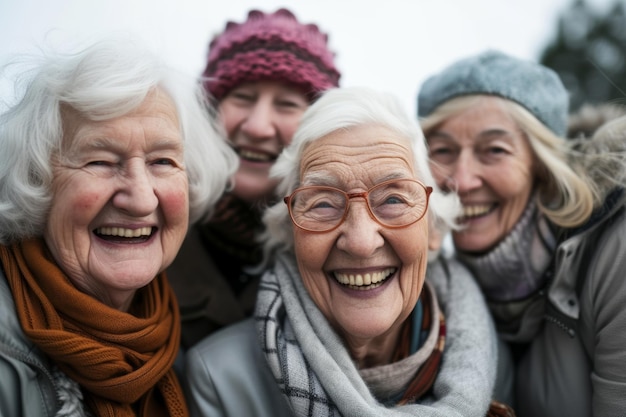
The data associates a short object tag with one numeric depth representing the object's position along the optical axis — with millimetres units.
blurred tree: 15719
